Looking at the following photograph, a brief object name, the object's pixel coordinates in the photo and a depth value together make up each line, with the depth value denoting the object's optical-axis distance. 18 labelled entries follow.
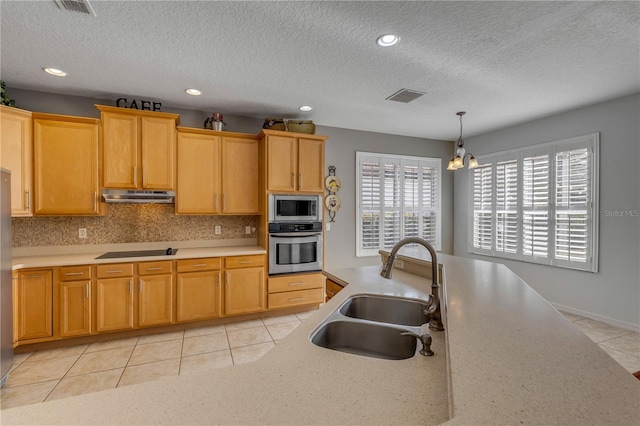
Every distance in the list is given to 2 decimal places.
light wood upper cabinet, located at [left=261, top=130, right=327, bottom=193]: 3.70
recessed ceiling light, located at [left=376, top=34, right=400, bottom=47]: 2.15
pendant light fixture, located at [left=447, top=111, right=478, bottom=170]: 3.42
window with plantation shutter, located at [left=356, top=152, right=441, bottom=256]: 4.77
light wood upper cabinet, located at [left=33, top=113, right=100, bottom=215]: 2.97
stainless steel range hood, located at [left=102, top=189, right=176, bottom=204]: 3.18
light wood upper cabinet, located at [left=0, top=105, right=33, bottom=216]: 2.76
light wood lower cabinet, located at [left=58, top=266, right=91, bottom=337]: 2.85
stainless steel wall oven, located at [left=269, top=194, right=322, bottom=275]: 3.71
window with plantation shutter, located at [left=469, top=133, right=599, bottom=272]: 3.62
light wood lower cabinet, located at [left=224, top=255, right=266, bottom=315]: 3.50
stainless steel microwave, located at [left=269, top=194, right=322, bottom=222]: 3.71
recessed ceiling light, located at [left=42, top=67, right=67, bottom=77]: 2.67
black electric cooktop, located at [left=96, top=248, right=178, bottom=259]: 3.18
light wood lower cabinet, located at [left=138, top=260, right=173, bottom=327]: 3.12
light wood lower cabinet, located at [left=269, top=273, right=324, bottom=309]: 3.73
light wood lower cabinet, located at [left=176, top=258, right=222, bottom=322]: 3.28
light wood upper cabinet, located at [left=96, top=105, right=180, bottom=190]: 3.17
